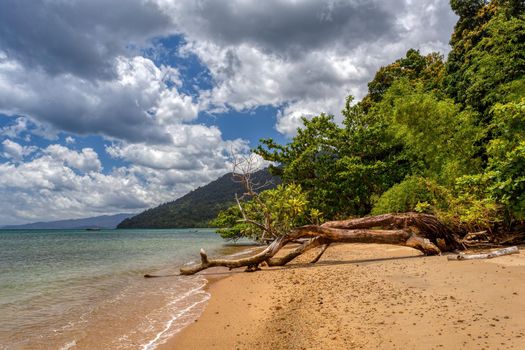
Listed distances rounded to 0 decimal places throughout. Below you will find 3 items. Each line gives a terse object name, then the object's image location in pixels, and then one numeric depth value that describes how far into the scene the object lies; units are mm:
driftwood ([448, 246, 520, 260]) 9836
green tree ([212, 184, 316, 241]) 13922
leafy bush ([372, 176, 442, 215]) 17797
